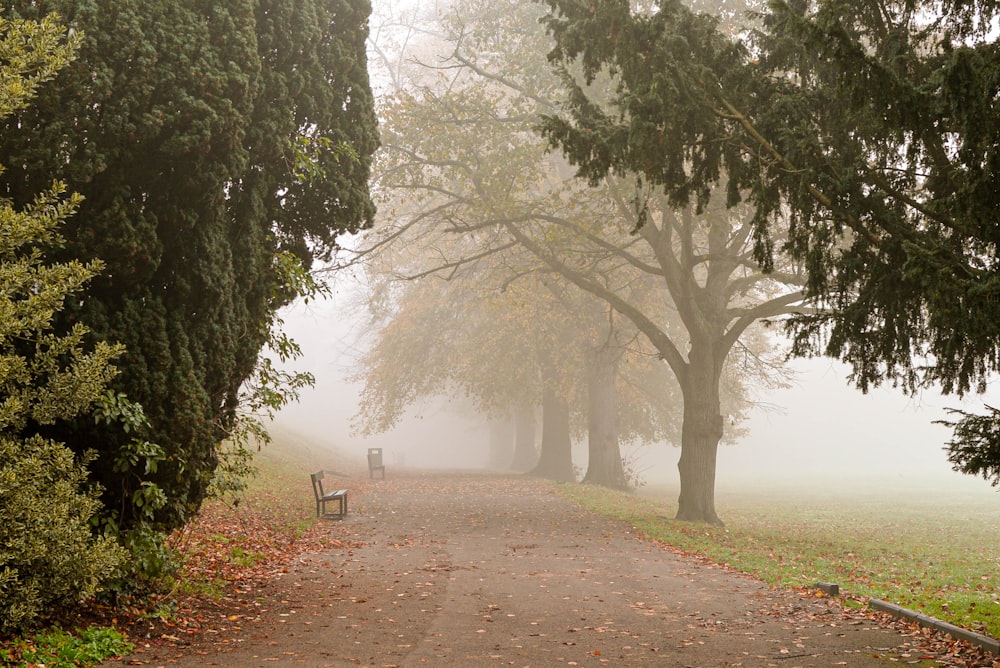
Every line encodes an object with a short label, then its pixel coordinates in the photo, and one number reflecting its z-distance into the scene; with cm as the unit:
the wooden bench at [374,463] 2992
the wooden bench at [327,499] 1620
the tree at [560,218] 1772
